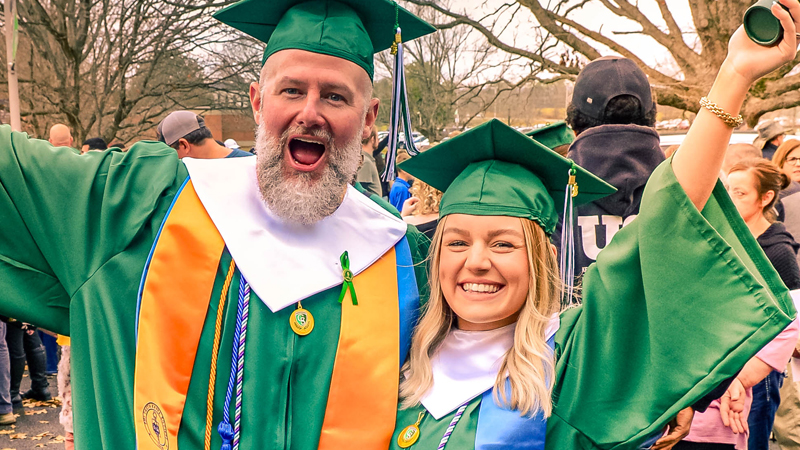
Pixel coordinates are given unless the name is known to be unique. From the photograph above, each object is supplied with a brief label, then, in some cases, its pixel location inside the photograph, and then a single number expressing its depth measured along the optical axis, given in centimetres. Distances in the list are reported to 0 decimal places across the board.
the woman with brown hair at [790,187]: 480
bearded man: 197
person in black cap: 301
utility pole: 621
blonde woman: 167
